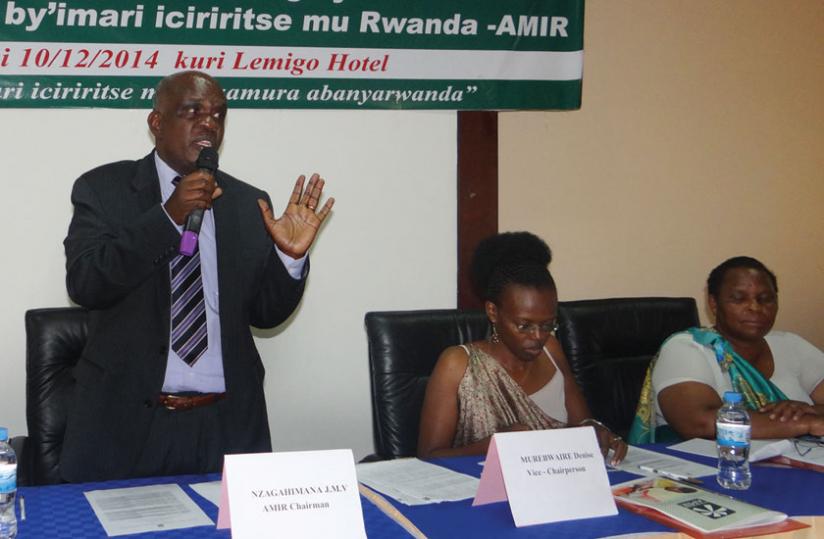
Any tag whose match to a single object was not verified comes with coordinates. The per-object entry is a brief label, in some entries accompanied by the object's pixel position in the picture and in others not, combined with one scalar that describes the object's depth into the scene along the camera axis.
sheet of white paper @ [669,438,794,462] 2.23
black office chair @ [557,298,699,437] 3.00
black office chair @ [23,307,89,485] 2.51
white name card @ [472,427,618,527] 1.74
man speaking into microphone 2.12
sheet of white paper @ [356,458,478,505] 1.90
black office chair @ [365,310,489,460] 2.60
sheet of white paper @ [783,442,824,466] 2.22
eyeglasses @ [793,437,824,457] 2.31
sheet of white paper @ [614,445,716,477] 2.15
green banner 3.02
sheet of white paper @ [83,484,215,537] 1.67
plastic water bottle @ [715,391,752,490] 2.04
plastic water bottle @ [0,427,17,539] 1.60
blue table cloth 1.65
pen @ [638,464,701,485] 2.06
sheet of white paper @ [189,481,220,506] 1.83
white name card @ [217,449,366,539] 1.50
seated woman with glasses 2.44
